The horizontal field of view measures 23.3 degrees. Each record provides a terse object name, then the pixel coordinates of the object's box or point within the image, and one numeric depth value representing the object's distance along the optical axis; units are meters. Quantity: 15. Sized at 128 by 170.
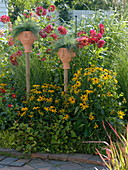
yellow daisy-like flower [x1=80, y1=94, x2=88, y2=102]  3.50
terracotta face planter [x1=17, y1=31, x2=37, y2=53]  3.97
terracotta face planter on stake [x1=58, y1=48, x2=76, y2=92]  3.77
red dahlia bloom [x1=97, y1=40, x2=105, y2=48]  3.83
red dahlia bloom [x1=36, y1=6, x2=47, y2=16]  4.71
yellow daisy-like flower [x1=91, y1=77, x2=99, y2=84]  3.53
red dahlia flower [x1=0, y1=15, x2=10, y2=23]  4.64
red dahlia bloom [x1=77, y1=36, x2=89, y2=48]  3.70
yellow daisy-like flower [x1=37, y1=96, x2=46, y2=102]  3.74
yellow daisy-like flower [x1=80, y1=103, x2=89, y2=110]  3.48
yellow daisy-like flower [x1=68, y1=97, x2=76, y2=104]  3.59
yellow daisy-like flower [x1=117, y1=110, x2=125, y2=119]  3.57
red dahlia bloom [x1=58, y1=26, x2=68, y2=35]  3.89
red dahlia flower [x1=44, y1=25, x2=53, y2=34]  4.19
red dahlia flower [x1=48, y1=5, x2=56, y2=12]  5.03
